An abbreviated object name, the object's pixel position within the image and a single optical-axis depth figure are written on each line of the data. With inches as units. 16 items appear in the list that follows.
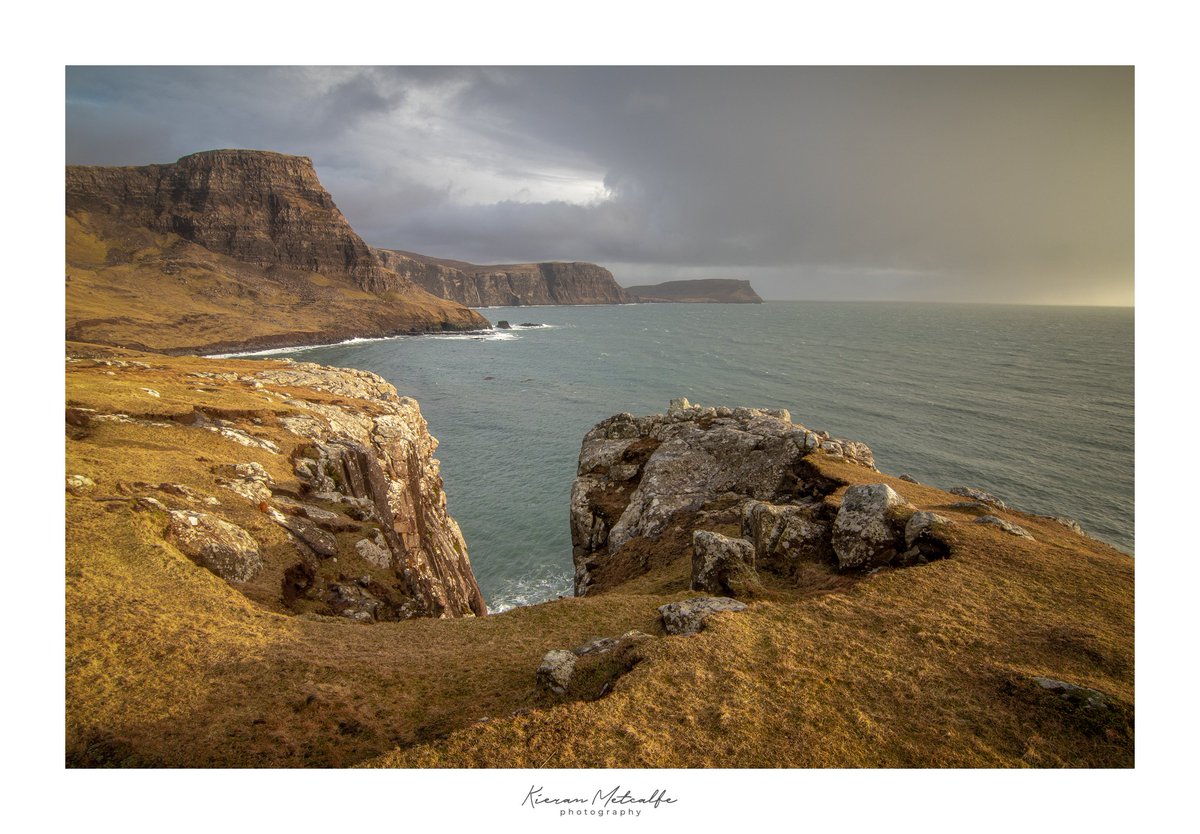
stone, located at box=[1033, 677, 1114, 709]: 363.9
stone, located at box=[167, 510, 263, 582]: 630.5
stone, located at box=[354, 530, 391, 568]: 848.9
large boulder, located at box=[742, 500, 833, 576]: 715.4
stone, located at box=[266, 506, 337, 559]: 798.5
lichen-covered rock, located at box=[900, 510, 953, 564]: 636.1
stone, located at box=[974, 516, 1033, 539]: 677.3
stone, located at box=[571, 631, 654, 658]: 470.6
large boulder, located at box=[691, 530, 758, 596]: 628.1
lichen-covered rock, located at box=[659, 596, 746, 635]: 496.1
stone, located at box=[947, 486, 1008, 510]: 923.0
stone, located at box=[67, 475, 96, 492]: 673.9
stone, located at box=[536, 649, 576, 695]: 420.2
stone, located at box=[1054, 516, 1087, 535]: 871.8
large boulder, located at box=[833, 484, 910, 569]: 654.5
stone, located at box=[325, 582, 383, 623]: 693.3
